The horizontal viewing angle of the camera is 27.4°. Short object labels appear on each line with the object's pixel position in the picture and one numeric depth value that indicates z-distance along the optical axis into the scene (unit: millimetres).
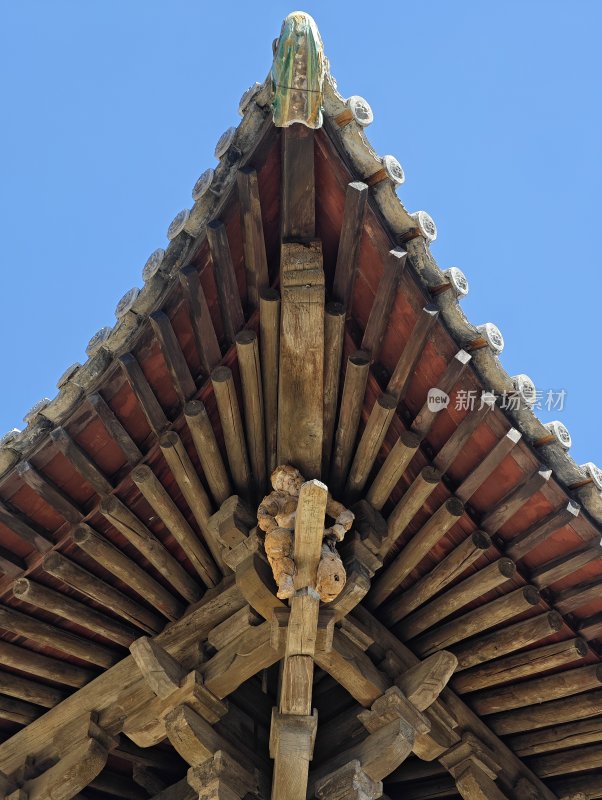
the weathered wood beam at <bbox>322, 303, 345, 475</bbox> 8406
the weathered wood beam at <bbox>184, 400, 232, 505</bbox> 8766
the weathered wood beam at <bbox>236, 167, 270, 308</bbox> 8094
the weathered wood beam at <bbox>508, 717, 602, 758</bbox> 9773
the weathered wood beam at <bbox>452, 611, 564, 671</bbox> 9305
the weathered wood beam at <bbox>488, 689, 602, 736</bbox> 9664
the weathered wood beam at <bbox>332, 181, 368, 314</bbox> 7992
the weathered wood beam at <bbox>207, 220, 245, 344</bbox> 8242
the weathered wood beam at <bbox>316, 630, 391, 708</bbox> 8945
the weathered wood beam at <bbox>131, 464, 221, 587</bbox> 8992
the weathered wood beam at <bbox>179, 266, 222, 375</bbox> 8367
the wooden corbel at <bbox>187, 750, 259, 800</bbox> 8594
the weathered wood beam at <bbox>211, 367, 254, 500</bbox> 8648
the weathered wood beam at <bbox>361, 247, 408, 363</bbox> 8125
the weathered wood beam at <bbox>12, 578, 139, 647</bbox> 9398
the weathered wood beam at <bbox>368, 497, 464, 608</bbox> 8992
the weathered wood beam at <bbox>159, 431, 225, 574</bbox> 8906
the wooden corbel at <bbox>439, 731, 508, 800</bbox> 9594
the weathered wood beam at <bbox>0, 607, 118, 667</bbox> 9656
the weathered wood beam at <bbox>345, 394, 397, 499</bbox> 8617
